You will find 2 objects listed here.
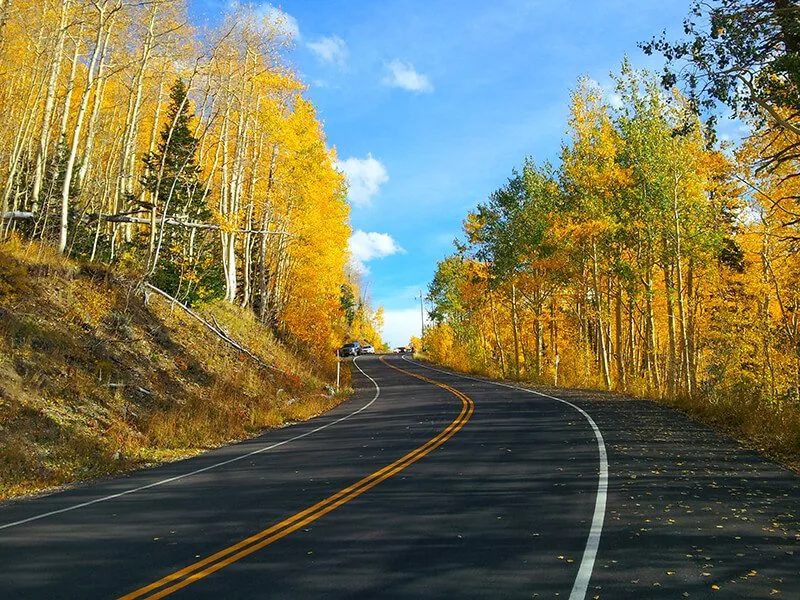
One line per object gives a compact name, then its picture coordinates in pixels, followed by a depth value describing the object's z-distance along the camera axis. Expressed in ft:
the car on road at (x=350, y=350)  250.45
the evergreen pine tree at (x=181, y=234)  74.64
